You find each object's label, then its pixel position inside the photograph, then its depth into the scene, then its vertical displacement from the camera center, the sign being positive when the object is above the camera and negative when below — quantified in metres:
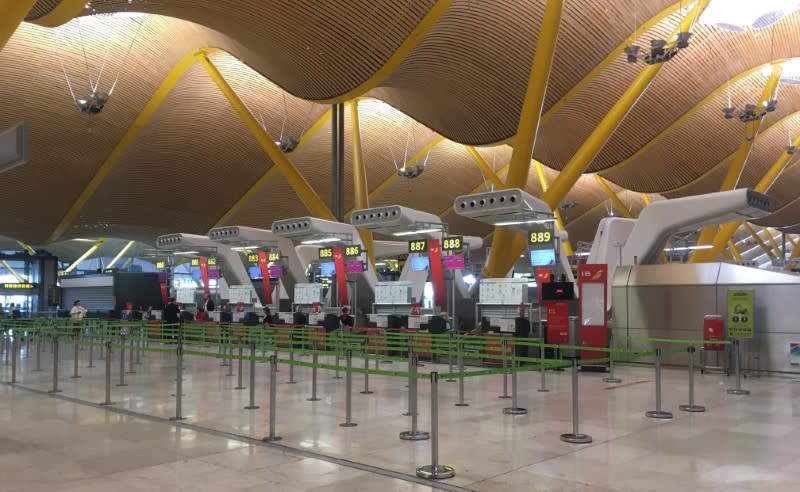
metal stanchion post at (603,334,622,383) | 13.79 -1.81
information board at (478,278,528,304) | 18.45 -0.09
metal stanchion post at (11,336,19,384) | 13.08 -1.49
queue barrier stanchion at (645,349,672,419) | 9.30 -1.68
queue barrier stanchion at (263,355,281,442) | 7.73 -1.31
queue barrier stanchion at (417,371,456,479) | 6.11 -1.57
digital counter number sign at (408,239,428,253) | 20.73 +1.24
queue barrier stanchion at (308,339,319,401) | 10.83 -1.59
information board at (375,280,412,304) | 22.30 -0.15
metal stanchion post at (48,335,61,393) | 11.75 -1.45
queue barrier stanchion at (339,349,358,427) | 8.74 -1.51
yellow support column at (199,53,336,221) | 27.49 +5.46
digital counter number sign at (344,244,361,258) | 22.92 +1.20
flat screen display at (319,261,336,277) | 24.09 +0.67
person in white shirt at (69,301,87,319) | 24.78 -0.89
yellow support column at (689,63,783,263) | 29.95 +6.21
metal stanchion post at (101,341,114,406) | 10.37 -1.44
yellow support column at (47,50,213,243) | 28.63 +6.87
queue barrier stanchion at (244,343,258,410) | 9.24 -1.19
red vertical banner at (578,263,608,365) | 15.76 -0.41
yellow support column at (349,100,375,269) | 29.19 +4.57
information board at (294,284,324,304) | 24.62 -0.20
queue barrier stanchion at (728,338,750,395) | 11.77 -1.68
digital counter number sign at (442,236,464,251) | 19.77 +1.26
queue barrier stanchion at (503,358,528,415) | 9.67 -1.69
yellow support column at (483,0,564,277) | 18.38 +4.49
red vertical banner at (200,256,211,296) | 29.20 +0.68
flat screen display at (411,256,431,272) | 22.00 +0.75
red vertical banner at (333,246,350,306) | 23.34 +0.59
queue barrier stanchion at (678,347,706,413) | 9.87 -1.69
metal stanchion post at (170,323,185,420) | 9.00 -1.51
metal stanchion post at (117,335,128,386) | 12.85 -1.61
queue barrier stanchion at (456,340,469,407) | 10.29 -1.63
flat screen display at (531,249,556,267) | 16.33 +0.72
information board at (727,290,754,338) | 14.84 -0.55
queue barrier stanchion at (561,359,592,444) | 7.64 -1.61
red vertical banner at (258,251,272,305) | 26.16 +0.68
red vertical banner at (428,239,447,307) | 20.17 +0.45
